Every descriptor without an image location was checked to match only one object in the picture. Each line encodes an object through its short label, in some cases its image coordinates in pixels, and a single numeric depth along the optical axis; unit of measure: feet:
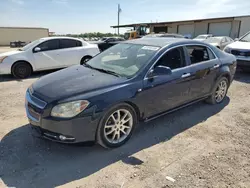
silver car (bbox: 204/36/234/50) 48.21
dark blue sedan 8.85
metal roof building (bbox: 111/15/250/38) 80.12
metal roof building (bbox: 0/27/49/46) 114.83
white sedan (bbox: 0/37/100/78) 23.56
